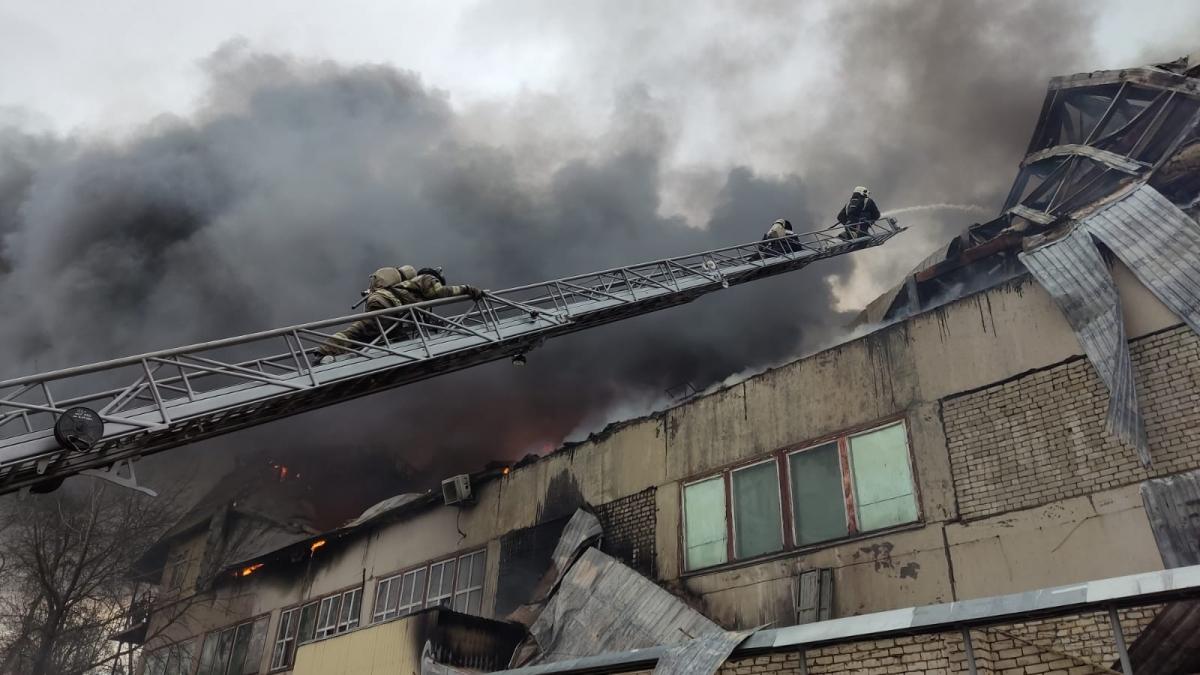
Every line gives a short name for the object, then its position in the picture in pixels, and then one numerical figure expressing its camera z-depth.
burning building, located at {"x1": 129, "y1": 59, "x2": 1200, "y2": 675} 7.56
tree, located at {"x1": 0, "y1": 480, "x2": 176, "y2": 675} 20.52
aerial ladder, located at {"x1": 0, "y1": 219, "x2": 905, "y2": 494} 7.51
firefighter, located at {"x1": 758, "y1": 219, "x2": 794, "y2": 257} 16.42
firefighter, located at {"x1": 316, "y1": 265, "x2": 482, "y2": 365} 10.34
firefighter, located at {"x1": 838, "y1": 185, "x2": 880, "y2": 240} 18.19
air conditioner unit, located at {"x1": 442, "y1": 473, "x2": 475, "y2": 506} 15.65
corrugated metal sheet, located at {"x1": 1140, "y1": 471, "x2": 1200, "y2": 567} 7.68
